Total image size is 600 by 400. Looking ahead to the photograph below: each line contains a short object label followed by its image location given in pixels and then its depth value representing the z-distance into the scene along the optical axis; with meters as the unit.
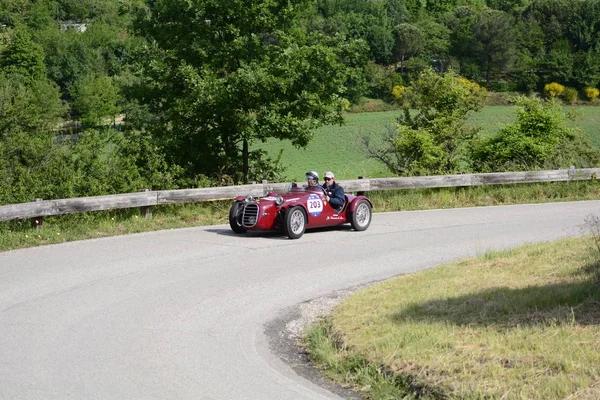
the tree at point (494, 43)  113.06
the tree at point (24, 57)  107.05
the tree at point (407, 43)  131.25
